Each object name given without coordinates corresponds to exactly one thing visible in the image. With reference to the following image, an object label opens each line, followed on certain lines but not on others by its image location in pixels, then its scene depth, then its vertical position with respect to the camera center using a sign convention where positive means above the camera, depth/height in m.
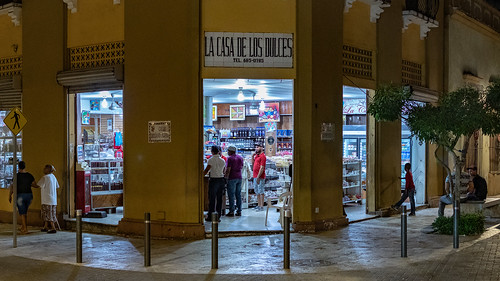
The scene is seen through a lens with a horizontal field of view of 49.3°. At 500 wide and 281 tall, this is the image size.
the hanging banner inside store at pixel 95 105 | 18.39 +1.36
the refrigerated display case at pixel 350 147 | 20.31 -0.07
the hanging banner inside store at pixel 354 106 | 20.22 +1.49
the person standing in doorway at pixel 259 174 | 15.25 -0.80
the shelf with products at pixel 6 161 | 15.88 -0.47
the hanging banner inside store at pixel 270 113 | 21.09 +1.26
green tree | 11.45 +0.71
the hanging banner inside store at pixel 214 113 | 22.39 +1.33
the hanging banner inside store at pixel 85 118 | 17.11 +0.86
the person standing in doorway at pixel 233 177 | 14.41 -0.84
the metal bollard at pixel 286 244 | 8.87 -1.63
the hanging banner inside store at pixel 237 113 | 22.00 +1.32
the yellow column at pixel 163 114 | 12.05 +0.72
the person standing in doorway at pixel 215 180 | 13.75 -0.88
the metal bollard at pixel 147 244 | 9.02 -1.66
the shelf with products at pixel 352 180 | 16.89 -1.10
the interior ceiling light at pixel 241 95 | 17.30 +1.62
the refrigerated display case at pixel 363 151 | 18.55 -0.20
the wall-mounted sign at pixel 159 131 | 12.25 +0.31
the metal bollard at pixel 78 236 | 9.30 -1.59
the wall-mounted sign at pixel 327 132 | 12.82 +0.33
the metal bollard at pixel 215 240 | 8.77 -1.54
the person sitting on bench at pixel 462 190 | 13.84 -1.17
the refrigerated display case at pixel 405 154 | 18.58 -0.29
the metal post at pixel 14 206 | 11.36 -1.28
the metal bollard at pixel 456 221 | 10.75 -1.48
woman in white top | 13.34 -1.25
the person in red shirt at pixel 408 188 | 15.35 -1.20
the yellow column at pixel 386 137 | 15.16 +0.25
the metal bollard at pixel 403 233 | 9.70 -1.56
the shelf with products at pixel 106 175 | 15.03 -0.83
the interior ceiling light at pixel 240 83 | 14.81 +1.77
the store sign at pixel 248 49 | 12.26 +2.17
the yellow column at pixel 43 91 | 14.17 +1.43
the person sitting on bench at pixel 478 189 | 14.55 -1.16
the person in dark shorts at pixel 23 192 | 13.38 -1.15
